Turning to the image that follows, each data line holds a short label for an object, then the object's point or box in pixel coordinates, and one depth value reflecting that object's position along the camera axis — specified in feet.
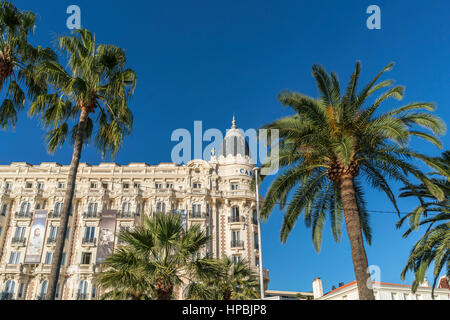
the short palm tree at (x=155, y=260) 58.85
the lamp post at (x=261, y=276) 73.79
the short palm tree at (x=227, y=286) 61.93
